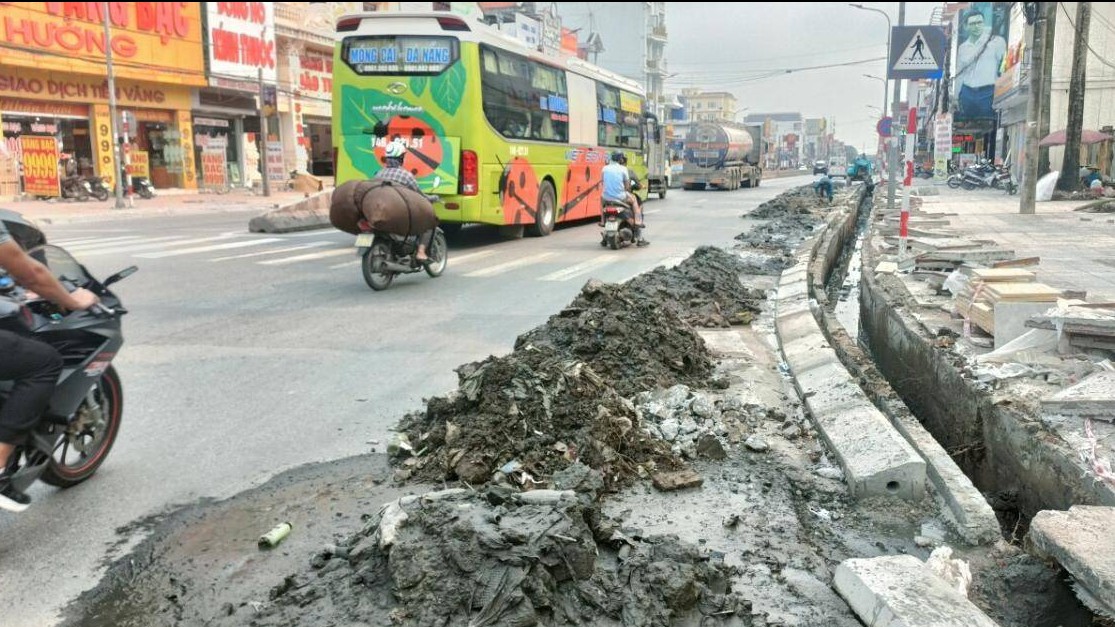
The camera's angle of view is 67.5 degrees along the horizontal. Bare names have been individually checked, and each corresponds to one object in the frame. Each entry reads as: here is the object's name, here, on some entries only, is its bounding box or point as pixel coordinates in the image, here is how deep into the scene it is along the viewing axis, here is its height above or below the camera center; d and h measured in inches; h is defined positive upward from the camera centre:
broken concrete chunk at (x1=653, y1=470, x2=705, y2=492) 156.4 -55.5
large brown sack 374.6 -9.5
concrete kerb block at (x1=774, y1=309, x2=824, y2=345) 291.7 -51.8
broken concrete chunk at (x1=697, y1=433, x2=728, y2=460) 173.9 -54.9
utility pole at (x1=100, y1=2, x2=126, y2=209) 984.3 +55.3
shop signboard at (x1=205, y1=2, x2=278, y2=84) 1337.4 +244.6
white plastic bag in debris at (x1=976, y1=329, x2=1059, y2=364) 225.1 -46.3
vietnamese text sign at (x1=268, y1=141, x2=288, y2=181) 1473.9 +46.1
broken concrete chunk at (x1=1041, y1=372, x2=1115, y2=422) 174.7 -46.6
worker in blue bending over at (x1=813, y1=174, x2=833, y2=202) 1165.1 -6.4
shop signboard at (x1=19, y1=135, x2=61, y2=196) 1066.7 +32.4
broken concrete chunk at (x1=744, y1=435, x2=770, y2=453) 178.7 -55.6
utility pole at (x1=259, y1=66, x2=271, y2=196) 1254.8 +61.5
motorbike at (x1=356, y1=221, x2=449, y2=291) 385.1 -32.7
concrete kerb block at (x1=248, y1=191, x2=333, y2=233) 693.9 -25.5
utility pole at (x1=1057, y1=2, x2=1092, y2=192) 973.2 +88.1
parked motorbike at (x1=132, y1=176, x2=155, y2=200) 1202.0 +1.9
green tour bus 534.0 +52.5
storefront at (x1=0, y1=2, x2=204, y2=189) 1037.8 +151.1
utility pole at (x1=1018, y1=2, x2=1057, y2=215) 778.2 +57.1
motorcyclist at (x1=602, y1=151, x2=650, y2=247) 579.2 -1.8
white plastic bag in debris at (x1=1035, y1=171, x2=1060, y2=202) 1034.1 -7.2
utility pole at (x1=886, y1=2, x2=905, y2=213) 836.6 +31.2
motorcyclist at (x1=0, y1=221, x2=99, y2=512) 136.5 -30.2
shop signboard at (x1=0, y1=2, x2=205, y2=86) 1017.5 +202.3
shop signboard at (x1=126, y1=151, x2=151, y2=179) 1254.9 +38.5
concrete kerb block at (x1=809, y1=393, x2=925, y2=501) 155.9 -53.8
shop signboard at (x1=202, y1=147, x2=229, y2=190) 1416.1 +31.5
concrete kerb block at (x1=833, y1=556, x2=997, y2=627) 105.9 -54.3
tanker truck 1654.8 +54.3
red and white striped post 436.8 +4.8
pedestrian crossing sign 471.2 +73.2
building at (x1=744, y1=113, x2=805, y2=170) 4268.2 +184.1
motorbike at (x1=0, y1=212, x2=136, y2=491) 147.1 -34.8
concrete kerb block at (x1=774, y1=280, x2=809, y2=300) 368.6 -49.2
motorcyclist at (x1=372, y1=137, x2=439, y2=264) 394.6 +6.0
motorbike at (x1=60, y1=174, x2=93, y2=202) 1122.7 +2.6
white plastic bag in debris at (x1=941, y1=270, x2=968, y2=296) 318.2 -39.4
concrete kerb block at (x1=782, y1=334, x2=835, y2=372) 245.8 -52.3
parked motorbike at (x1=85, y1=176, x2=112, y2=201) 1147.9 +1.1
